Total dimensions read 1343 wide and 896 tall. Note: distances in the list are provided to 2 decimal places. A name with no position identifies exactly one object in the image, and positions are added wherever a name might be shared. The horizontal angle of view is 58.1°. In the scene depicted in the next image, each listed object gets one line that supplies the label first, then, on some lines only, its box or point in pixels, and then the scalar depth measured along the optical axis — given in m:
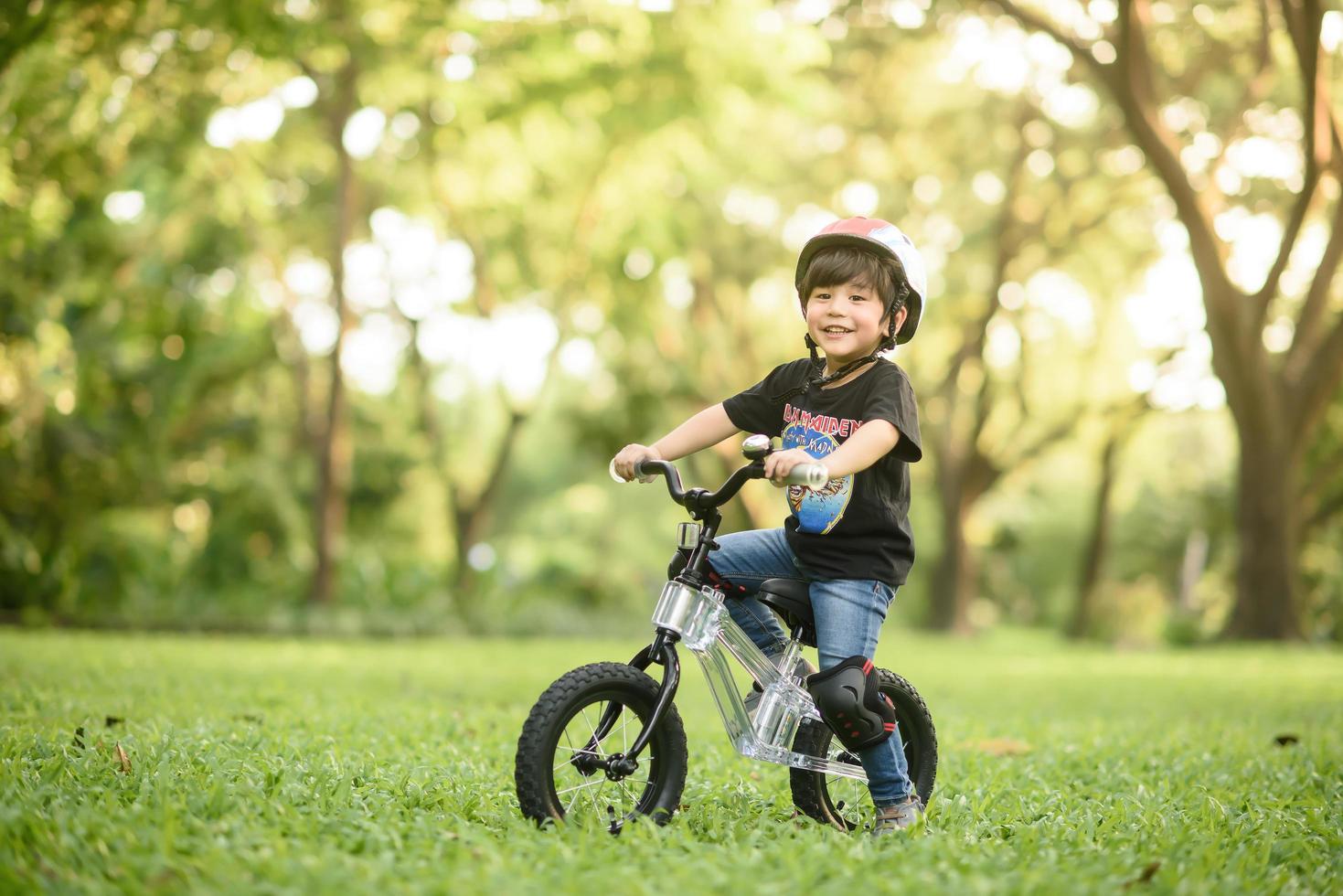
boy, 3.74
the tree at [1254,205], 13.12
